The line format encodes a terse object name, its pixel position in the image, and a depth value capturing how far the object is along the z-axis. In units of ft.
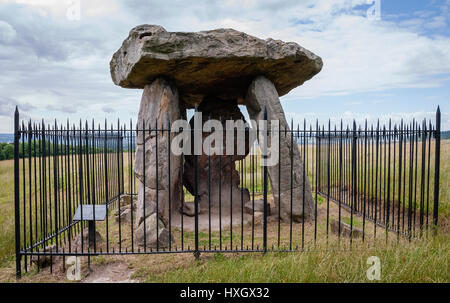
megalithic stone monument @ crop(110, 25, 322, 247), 21.54
